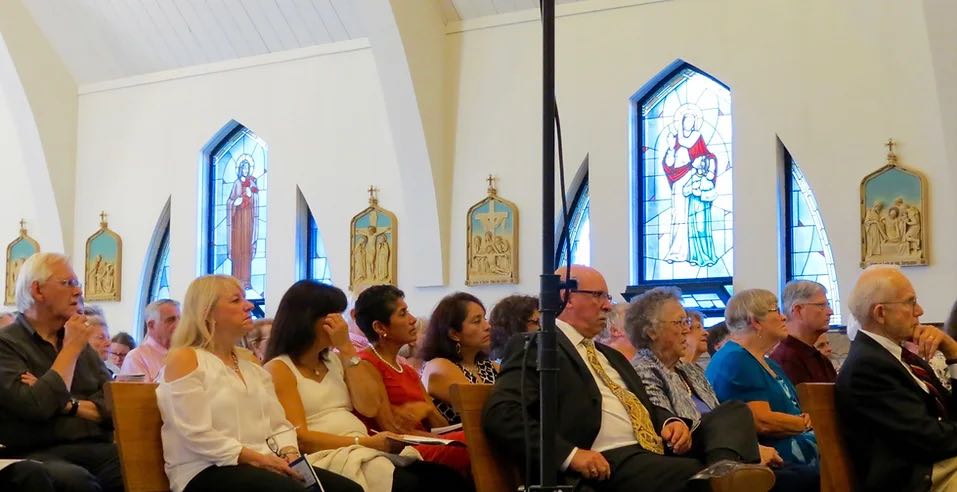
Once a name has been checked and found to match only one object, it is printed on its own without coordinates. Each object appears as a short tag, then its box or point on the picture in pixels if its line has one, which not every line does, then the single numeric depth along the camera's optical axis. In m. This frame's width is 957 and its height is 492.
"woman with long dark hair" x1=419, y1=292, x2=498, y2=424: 6.03
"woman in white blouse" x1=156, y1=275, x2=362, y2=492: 4.57
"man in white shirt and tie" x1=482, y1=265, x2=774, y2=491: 4.66
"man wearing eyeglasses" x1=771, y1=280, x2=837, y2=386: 6.82
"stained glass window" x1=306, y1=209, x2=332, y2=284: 14.98
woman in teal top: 5.95
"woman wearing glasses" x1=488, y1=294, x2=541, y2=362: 6.59
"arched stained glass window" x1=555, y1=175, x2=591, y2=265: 13.48
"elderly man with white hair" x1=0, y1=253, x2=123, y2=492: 4.93
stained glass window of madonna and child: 12.67
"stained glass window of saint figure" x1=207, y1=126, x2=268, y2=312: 15.41
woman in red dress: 5.68
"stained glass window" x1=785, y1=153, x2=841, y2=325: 12.07
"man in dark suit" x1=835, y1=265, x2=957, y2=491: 4.93
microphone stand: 3.78
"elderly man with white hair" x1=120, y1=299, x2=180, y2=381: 7.84
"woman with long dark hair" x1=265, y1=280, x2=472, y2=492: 5.08
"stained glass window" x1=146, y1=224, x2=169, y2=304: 16.12
